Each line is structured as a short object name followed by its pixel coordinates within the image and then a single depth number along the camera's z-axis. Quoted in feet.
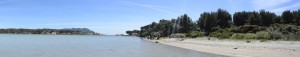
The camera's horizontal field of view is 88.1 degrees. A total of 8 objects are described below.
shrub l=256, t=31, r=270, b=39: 57.02
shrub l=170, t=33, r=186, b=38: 112.08
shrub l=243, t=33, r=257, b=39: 61.00
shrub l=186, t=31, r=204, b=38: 98.53
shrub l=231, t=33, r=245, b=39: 64.48
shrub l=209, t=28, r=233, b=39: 71.42
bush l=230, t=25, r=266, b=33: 83.49
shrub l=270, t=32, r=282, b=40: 54.21
